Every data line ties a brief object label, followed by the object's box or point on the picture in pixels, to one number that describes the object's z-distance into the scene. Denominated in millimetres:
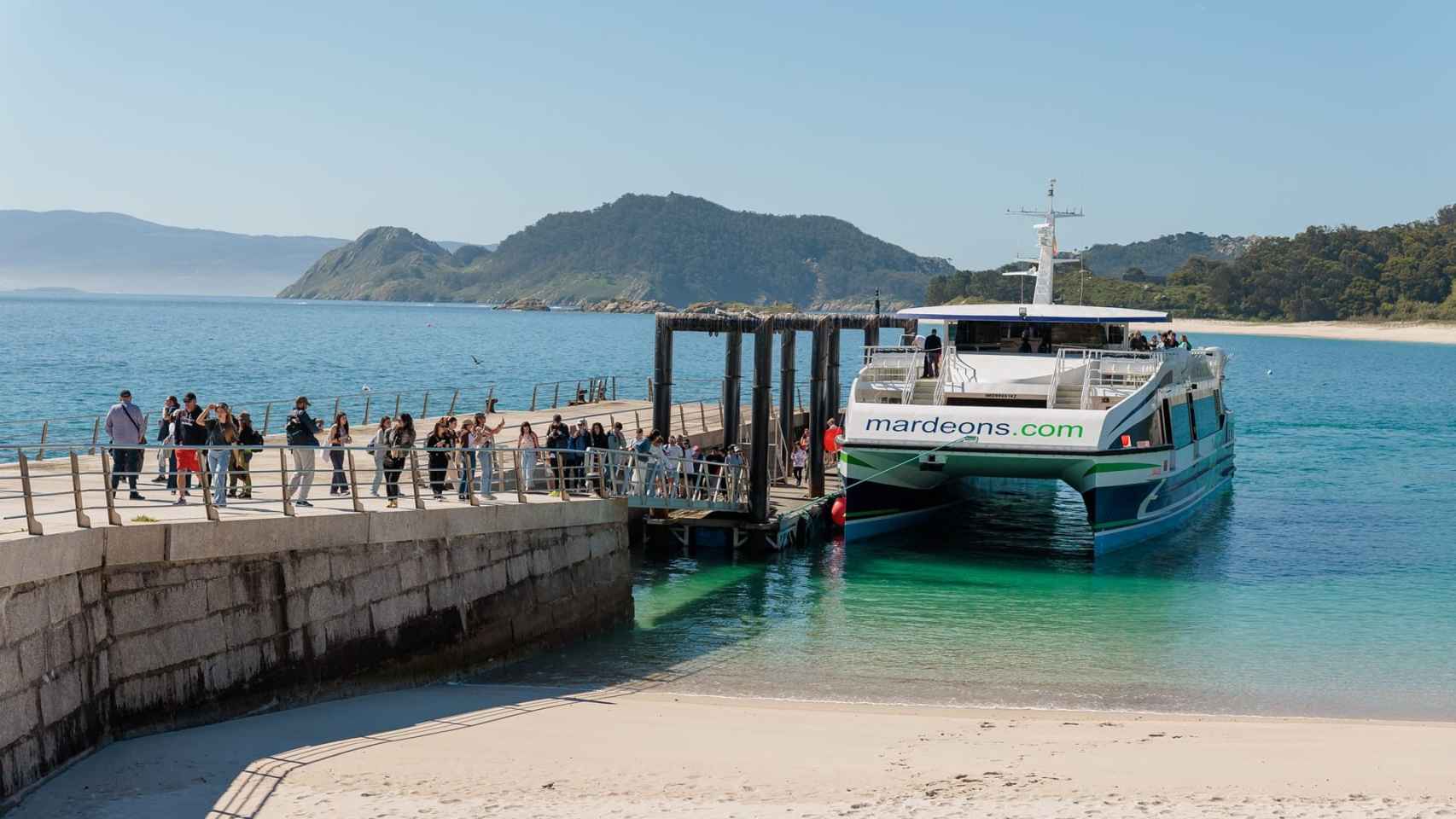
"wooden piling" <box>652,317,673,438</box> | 28812
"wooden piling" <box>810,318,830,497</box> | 31312
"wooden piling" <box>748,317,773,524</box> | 27453
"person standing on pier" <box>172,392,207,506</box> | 18656
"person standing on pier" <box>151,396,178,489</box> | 19194
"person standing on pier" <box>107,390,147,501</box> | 18578
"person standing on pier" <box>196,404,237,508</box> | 19328
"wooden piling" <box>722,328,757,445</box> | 28734
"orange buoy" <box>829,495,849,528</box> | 30312
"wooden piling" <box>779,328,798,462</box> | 29891
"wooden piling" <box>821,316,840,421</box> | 31906
